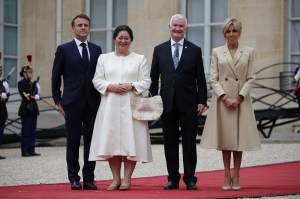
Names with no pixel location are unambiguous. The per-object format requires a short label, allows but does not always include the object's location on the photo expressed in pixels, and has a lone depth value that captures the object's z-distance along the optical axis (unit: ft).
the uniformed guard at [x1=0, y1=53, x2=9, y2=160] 54.39
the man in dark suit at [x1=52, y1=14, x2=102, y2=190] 34.73
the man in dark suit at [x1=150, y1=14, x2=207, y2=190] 34.50
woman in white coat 34.17
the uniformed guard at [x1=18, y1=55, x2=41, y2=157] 56.95
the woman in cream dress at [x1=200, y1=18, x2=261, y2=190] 33.99
